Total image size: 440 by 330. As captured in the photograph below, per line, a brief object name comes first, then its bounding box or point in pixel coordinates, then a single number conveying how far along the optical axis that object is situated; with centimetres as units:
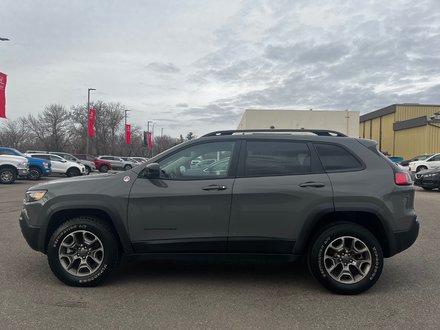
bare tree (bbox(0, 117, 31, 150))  7050
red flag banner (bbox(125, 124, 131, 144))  5461
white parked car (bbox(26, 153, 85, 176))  2483
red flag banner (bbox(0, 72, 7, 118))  2175
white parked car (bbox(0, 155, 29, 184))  1878
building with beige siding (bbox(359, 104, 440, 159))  3919
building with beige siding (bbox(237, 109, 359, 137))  4228
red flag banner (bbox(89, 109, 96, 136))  3947
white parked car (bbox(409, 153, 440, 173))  2419
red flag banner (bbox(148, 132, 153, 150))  6596
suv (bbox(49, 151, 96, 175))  3250
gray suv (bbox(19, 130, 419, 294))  422
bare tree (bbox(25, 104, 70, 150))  6362
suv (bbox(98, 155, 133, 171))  3625
